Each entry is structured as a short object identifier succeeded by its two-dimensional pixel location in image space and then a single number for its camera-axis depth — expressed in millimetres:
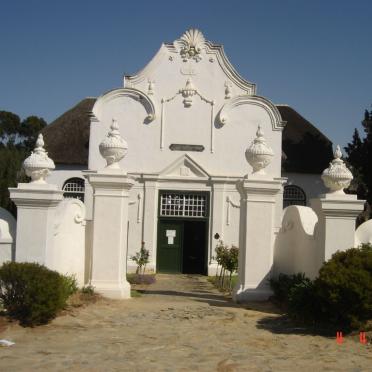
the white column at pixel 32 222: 10070
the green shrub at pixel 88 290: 11333
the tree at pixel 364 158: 21844
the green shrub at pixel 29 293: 8656
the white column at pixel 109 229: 11836
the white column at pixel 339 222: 10250
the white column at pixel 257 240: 11875
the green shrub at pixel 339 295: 8445
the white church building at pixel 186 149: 21094
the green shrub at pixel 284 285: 10453
